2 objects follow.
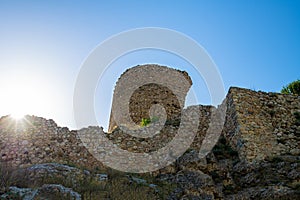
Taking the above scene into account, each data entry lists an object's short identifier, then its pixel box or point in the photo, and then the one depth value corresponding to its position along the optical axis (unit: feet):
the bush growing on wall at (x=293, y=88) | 48.92
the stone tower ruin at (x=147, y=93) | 37.91
